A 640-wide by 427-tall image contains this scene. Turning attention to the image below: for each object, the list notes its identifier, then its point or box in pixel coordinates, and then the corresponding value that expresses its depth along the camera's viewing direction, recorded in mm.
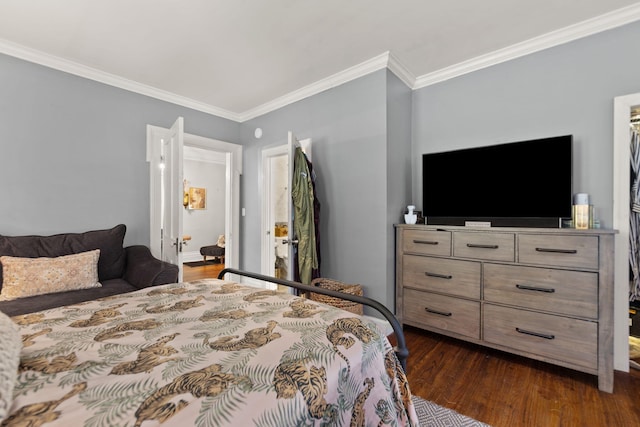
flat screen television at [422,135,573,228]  2188
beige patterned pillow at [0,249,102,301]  2072
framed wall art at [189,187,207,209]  6645
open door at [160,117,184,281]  2703
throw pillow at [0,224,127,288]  2305
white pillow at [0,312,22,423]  593
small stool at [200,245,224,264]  6066
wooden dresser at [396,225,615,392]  1856
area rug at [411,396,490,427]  1588
